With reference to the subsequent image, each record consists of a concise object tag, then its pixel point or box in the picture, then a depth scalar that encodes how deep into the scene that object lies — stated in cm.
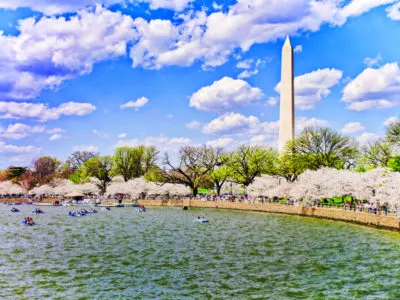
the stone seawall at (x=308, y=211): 4969
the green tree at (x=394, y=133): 6731
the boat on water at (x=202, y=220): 6494
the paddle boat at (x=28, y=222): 6206
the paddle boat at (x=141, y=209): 8856
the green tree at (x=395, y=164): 6306
